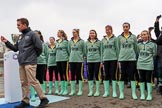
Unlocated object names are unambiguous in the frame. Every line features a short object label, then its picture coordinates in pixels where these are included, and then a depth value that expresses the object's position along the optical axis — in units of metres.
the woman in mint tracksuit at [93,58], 8.15
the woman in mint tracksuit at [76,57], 8.41
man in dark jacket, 6.49
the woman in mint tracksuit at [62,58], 8.70
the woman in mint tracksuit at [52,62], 9.08
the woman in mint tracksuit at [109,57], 7.90
